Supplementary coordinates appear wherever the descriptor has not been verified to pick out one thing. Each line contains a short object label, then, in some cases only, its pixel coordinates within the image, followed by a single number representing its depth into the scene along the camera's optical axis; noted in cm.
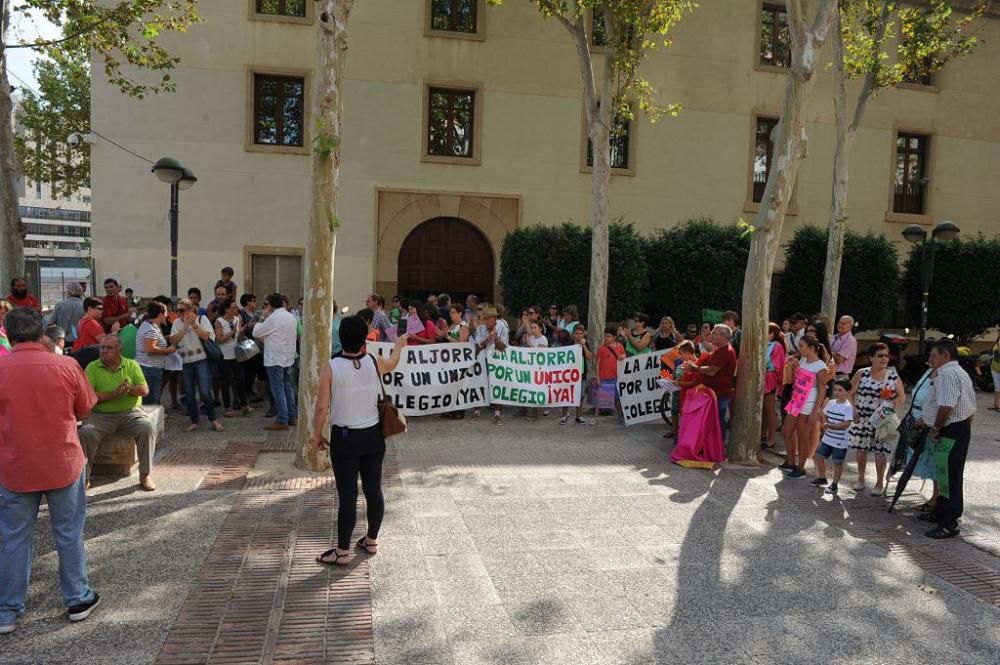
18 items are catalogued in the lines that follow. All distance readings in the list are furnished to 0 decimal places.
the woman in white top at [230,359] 1077
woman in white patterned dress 755
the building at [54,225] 9286
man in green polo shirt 681
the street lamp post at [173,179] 1194
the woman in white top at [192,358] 976
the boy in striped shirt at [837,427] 762
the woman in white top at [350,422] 528
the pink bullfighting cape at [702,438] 880
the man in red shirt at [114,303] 1181
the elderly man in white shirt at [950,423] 642
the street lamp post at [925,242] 1580
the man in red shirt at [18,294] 1086
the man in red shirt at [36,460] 426
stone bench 728
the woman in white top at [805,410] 805
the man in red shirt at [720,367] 896
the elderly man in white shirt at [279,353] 976
